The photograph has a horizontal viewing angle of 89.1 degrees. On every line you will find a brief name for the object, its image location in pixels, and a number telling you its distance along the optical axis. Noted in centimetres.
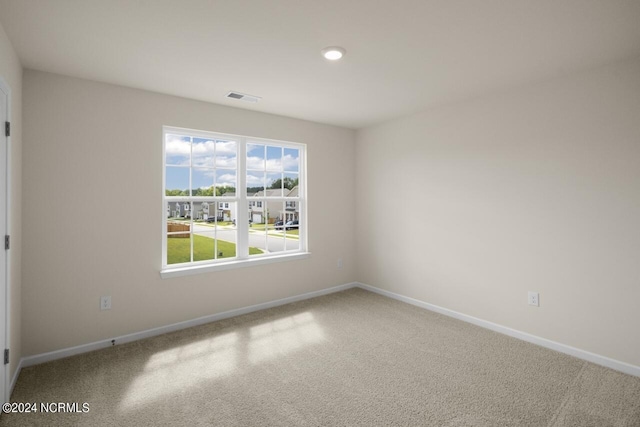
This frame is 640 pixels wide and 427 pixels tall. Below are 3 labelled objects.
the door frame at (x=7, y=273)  212
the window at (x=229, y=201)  357
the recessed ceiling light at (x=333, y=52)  239
